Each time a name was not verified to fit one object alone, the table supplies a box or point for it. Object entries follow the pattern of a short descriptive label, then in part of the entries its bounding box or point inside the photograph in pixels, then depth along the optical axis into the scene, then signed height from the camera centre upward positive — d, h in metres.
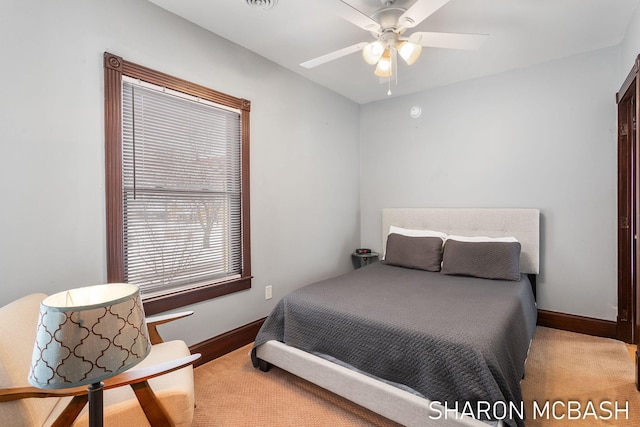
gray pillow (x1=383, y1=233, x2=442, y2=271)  3.05 -0.47
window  1.94 +0.16
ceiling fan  1.71 +1.09
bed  1.46 -0.72
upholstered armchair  1.09 -0.73
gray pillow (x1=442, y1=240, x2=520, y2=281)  2.68 -0.49
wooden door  2.51 -0.10
